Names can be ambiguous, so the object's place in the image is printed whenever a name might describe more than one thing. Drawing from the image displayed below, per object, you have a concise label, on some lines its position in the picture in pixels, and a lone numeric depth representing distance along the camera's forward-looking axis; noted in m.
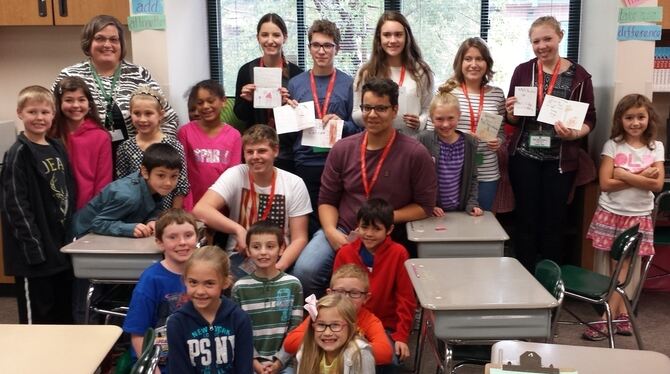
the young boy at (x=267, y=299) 2.74
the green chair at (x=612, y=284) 3.24
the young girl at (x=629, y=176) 3.74
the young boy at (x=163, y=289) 2.59
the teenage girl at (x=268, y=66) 3.89
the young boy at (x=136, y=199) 3.12
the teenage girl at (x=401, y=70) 3.64
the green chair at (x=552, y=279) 2.60
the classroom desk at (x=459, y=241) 2.94
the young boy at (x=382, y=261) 2.89
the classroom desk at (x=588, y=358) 1.80
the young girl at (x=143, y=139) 3.47
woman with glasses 3.71
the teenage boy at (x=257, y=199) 3.21
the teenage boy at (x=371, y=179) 3.18
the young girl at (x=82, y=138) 3.43
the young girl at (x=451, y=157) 3.47
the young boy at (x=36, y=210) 3.16
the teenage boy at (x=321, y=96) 3.72
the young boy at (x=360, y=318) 2.55
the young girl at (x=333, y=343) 2.41
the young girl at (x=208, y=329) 2.32
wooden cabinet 4.32
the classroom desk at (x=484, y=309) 2.26
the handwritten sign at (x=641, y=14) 3.92
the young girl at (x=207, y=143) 3.67
